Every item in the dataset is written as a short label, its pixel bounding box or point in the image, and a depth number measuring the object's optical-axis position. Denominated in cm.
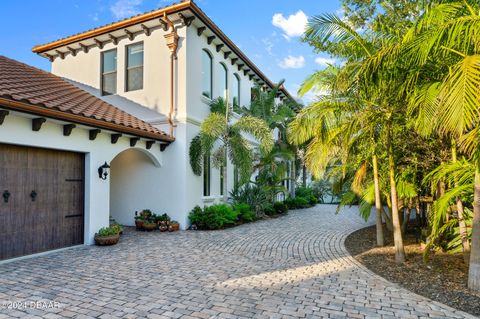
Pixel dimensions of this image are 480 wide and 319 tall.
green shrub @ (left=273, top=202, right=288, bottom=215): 1612
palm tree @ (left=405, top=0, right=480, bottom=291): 383
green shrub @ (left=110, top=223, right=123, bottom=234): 868
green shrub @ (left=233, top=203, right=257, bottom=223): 1258
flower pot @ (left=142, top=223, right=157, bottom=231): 1057
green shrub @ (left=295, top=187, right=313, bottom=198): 2261
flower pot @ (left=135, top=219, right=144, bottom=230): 1080
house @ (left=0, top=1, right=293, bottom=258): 714
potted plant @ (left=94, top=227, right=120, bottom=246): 819
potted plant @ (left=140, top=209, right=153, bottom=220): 1105
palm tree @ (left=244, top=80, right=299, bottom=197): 1443
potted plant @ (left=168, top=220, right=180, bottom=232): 1062
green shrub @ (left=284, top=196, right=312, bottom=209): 1930
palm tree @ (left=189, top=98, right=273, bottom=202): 1102
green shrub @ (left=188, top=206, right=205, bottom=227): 1102
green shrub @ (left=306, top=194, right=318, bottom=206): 2178
